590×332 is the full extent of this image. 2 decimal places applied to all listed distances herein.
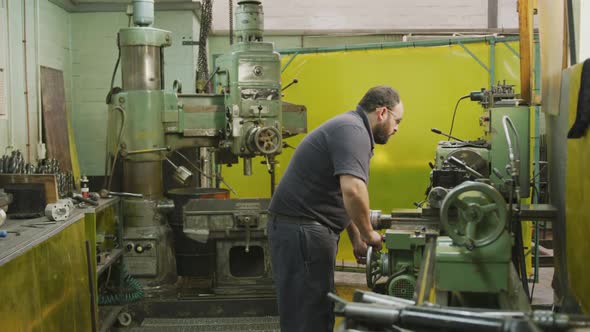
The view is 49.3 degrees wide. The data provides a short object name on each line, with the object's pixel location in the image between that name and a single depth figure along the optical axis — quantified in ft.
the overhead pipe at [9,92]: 11.91
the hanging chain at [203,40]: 14.85
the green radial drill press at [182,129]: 12.22
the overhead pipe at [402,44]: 15.48
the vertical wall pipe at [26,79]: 12.82
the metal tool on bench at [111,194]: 12.00
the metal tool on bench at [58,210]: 8.68
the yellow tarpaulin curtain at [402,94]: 15.93
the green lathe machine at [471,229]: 5.82
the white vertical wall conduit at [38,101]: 13.08
